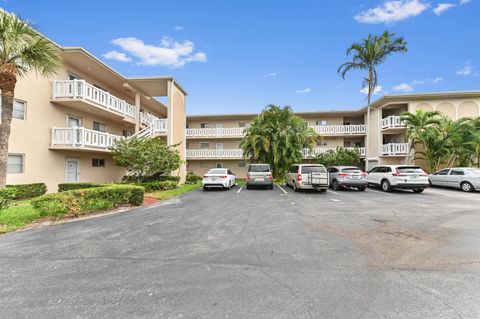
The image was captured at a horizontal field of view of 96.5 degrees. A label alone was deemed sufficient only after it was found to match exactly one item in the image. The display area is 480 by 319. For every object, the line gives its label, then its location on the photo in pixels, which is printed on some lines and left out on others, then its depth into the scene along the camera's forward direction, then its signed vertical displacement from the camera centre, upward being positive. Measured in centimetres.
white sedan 1502 -108
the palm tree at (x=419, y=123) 1819 +363
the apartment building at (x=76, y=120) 1169 +318
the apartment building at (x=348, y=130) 2091 +393
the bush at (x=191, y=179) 2134 -146
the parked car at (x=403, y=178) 1328 -83
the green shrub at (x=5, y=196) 668 -100
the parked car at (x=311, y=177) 1325 -77
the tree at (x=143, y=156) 1352 +55
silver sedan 1418 -95
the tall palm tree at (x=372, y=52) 1928 +1031
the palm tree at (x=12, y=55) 757 +410
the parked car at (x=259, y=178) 1541 -100
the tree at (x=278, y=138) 1928 +243
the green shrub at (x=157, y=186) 1385 -140
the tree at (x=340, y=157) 2111 +77
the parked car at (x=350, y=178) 1430 -88
